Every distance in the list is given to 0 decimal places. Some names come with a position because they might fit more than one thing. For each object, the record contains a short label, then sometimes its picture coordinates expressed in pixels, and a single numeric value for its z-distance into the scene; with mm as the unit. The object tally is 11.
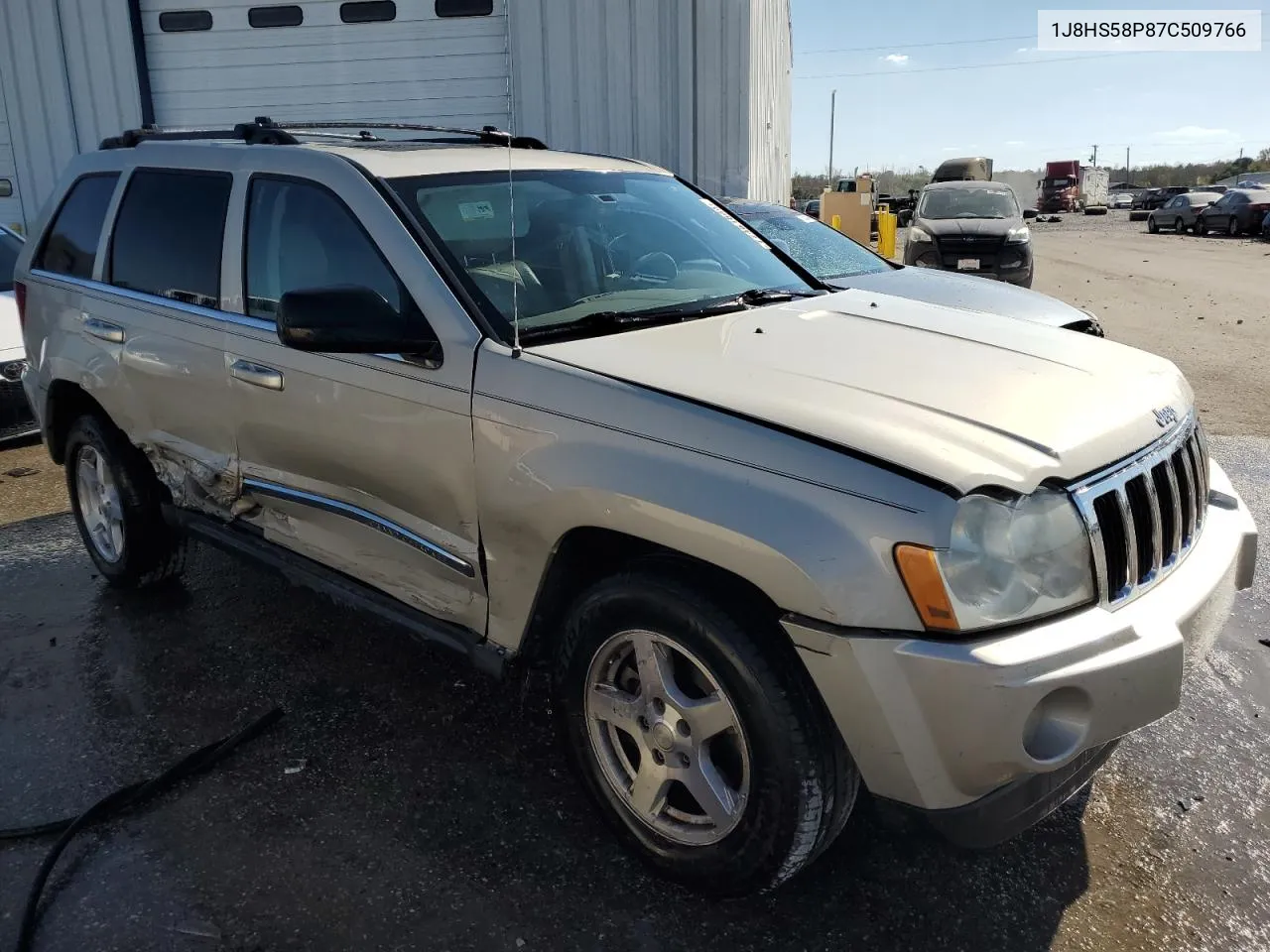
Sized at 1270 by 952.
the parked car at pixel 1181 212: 33656
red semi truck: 56969
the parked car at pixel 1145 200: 49969
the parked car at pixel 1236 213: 30016
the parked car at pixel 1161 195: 47625
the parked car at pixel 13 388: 6492
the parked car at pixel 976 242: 12805
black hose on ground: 2496
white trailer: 61906
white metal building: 8422
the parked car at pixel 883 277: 6531
